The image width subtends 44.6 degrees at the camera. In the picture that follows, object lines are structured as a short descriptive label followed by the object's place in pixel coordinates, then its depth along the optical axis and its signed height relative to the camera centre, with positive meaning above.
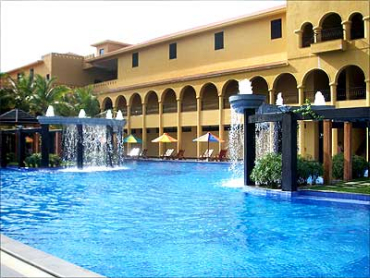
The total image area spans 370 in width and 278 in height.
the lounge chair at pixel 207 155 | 31.58 -0.48
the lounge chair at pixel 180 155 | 34.01 -0.50
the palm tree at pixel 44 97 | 33.91 +3.94
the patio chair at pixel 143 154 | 37.72 -0.47
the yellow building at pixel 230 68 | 26.48 +5.61
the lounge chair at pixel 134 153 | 37.81 -0.38
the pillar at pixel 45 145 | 22.55 +0.17
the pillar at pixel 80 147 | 21.84 +0.08
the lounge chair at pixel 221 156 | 30.20 -0.56
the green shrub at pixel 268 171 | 12.44 -0.64
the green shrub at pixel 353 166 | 14.20 -0.58
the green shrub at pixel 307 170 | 12.66 -0.63
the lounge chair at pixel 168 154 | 35.04 -0.48
